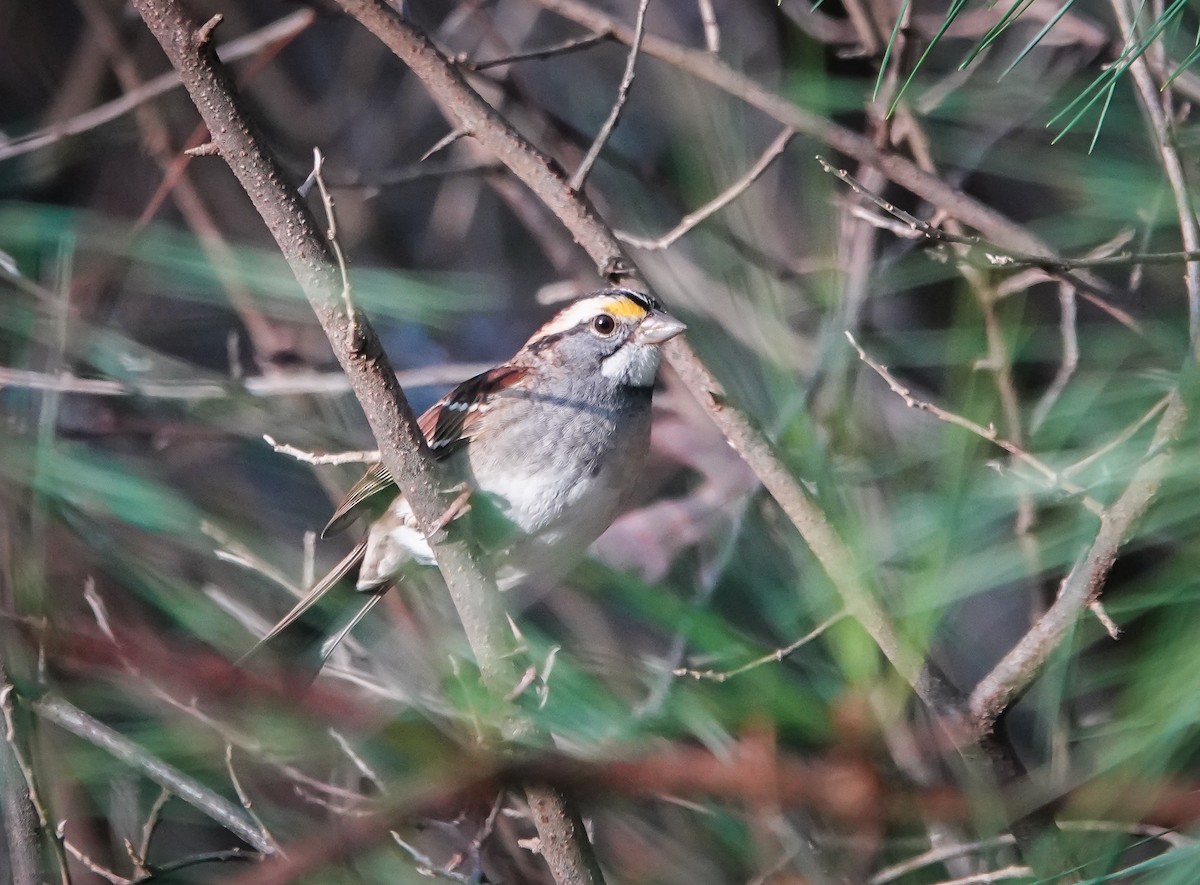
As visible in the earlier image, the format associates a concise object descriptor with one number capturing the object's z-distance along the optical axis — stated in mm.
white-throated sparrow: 5145
